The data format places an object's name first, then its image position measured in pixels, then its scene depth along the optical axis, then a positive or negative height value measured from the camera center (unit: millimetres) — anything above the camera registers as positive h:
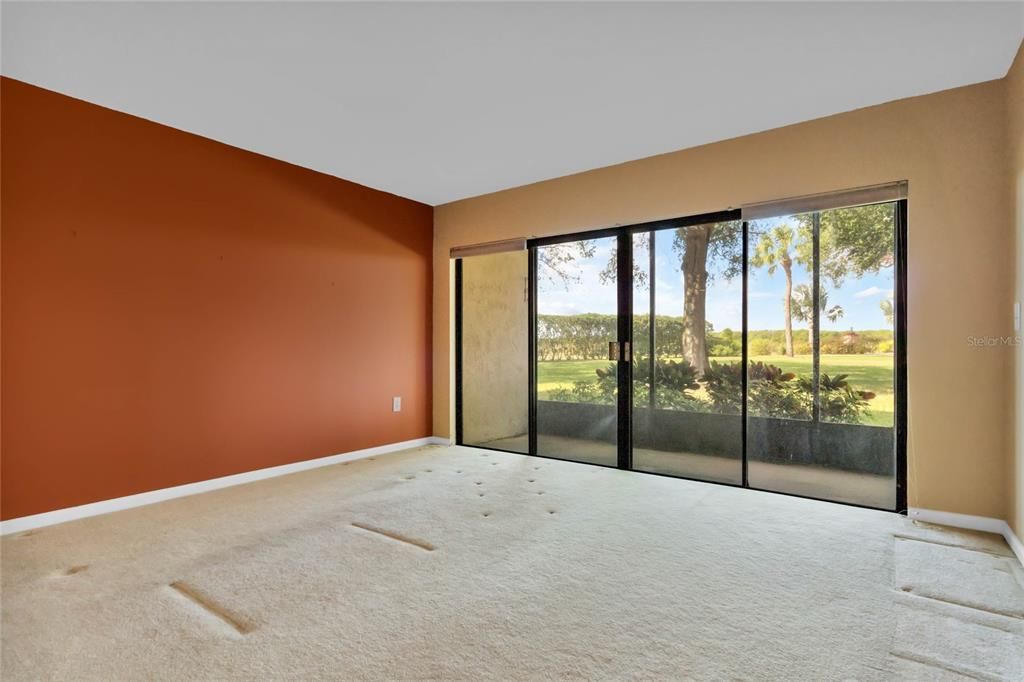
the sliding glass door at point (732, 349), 3221 -61
